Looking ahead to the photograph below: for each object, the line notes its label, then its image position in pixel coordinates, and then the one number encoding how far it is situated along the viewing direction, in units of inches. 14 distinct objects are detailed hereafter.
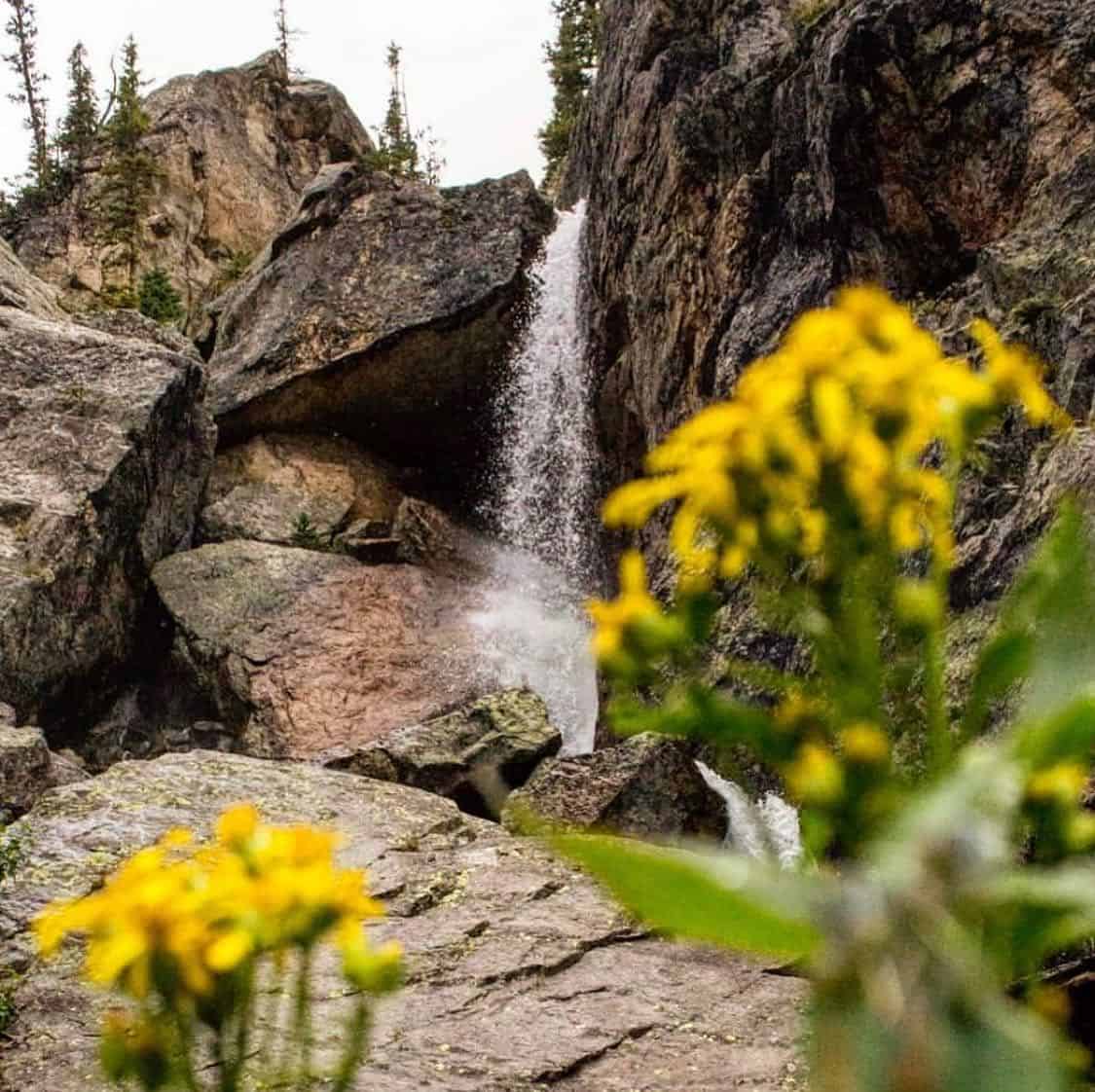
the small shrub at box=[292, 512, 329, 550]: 870.4
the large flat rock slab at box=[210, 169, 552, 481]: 903.7
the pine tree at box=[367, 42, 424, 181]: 1470.2
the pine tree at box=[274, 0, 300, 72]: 1855.3
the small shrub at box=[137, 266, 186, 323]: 1206.9
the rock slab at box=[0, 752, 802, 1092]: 209.6
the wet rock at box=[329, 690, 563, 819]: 480.4
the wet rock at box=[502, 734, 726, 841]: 401.7
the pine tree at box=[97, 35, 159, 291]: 1266.0
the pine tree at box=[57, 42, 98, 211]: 1433.3
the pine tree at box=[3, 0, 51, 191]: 1653.5
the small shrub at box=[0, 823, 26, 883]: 274.4
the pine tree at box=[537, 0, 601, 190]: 1498.5
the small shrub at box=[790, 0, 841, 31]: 612.4
